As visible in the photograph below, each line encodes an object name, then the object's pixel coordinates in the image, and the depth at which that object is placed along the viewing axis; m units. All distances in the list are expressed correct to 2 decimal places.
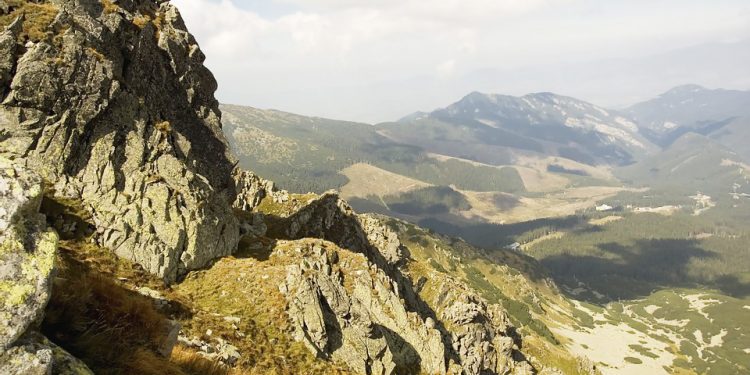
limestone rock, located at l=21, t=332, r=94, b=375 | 7.82
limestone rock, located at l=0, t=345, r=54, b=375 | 7.36
